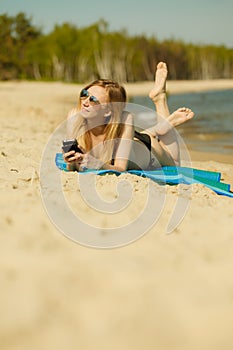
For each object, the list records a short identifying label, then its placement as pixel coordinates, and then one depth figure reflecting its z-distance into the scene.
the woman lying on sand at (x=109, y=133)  7.04
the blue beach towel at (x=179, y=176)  7.06
